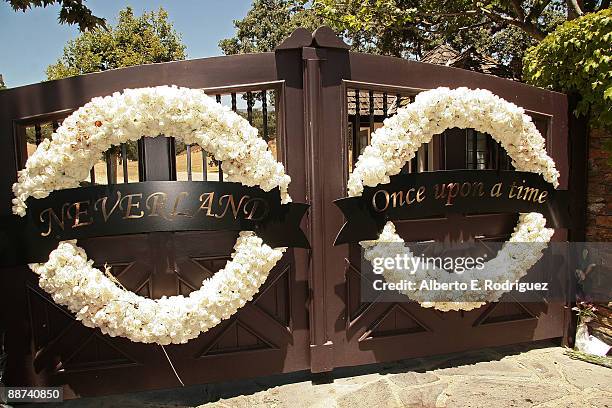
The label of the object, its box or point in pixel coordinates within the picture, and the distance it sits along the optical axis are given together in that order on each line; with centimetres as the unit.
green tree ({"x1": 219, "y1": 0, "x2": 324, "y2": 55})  3288
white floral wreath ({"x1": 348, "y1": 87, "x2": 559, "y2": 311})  341
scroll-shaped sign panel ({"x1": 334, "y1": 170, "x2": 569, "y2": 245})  346
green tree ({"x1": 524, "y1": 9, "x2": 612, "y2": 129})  364
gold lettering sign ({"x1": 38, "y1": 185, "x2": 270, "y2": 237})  304
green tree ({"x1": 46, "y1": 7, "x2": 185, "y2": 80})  2189
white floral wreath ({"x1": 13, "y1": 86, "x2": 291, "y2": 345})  295
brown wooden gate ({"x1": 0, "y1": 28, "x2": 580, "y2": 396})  325
